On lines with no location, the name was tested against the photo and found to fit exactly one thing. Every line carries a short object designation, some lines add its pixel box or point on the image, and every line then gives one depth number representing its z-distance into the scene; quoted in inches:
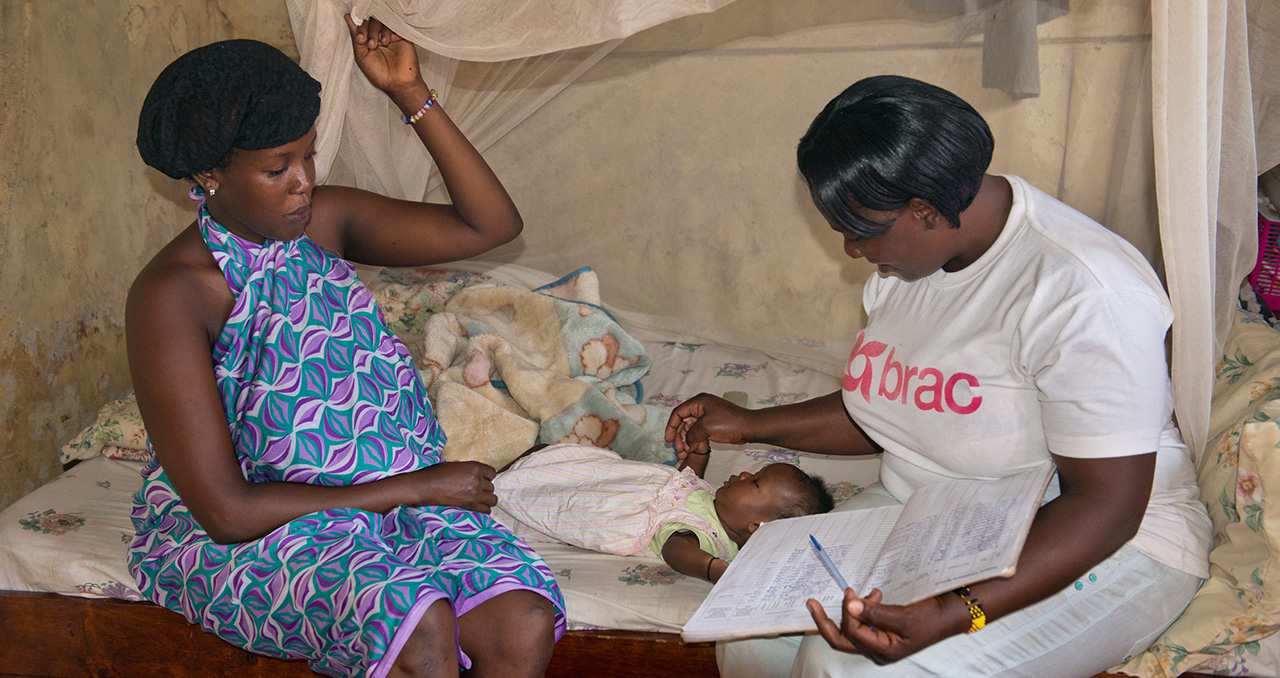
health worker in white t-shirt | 49.3
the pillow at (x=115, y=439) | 91.2
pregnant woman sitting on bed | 57.9
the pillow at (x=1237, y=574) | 56.2
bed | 69.7
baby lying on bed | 75.1
